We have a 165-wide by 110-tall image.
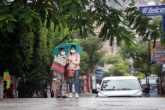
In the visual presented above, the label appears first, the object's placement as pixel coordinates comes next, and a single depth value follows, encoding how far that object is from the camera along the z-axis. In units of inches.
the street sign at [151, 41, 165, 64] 1379.2
